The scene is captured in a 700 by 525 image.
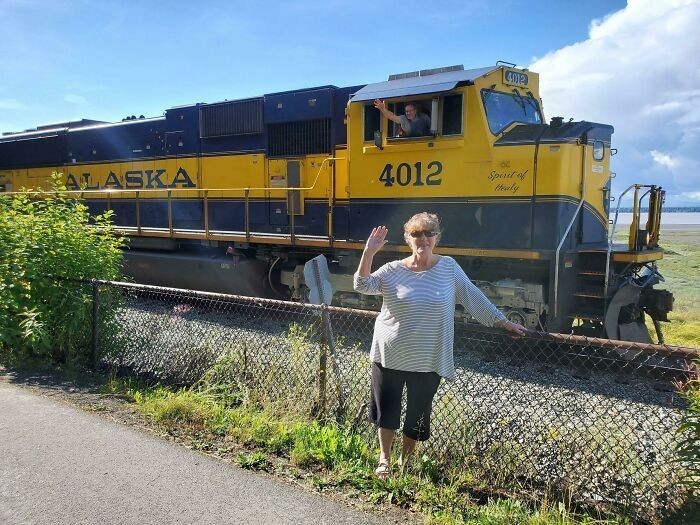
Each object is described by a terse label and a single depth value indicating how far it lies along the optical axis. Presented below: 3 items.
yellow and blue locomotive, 7.49
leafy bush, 6.14
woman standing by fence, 3.56
